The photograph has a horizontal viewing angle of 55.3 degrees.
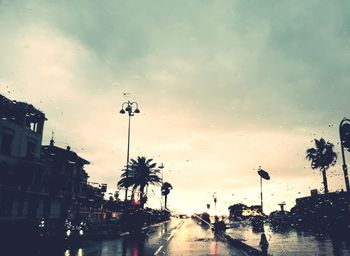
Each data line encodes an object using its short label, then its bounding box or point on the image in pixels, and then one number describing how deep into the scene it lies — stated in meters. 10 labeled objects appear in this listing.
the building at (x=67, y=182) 43.88
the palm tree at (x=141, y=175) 60.69
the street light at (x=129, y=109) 35.00
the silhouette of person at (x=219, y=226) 36.84
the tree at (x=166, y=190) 110.03
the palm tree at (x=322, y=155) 63.75
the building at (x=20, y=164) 32.13
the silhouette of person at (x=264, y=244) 15.12
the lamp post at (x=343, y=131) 18.19
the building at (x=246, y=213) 88.88
